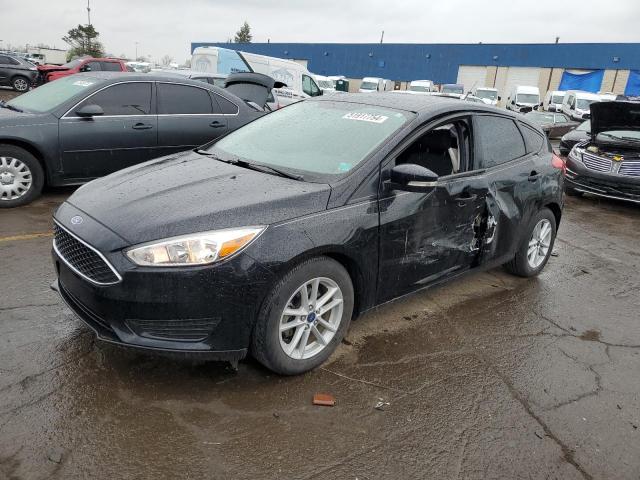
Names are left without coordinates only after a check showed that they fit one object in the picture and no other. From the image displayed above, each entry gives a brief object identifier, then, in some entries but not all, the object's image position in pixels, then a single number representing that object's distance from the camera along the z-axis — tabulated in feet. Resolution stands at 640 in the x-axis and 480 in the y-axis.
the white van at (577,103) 79.51
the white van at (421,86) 115.44
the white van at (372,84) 123.44
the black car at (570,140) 35.77
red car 59.52
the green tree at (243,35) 260.01
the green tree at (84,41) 180.34
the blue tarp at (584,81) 124.36
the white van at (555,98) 100.58
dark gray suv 70.59
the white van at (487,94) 101.73
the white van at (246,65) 58.13
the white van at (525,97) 96.02
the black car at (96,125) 18.88
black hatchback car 8.45
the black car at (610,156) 26.99
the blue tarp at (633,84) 118.62
